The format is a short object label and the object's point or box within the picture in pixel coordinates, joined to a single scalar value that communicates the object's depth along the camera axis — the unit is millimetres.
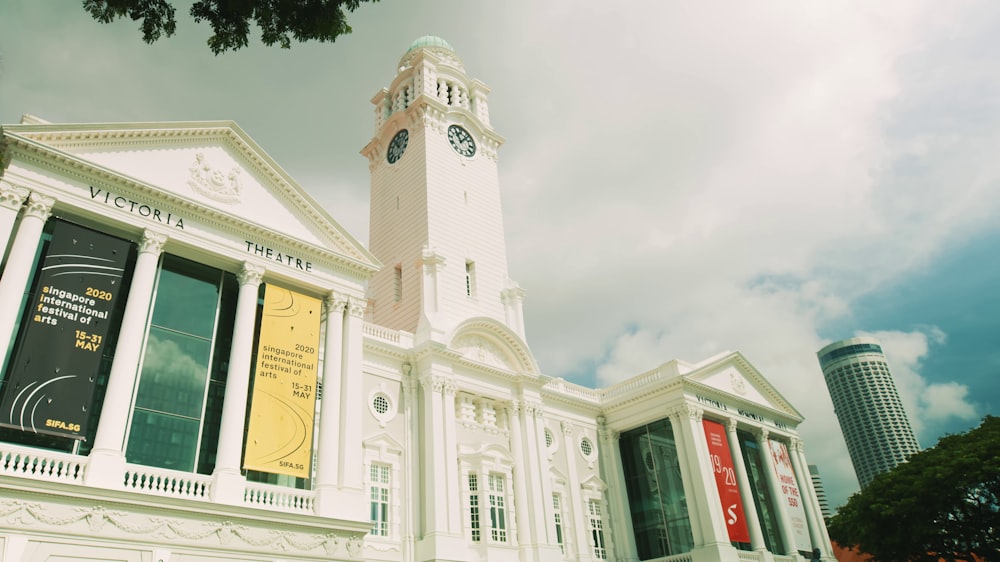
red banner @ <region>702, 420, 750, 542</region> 31469
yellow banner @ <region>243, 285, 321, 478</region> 19250
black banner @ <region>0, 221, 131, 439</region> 15797
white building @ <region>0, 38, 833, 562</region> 16562
